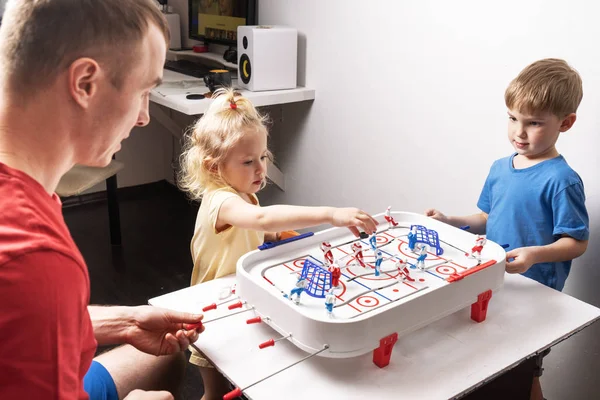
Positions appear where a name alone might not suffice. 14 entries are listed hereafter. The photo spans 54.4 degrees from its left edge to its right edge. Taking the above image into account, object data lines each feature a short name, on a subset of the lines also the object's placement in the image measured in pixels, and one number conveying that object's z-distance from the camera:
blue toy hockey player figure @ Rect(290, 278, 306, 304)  1.03
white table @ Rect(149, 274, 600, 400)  0.94
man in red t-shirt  0.61
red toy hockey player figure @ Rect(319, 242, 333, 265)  1.17
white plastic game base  0.95
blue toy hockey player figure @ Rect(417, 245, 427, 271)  1.15
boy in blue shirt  1.42
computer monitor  2.79
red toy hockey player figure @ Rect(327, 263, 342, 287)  1.07
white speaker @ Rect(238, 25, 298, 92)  2.50
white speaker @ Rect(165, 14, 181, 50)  3.28
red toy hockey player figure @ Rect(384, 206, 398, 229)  1.37
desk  2.27
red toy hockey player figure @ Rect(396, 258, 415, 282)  1.11
